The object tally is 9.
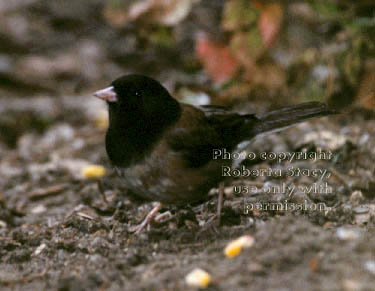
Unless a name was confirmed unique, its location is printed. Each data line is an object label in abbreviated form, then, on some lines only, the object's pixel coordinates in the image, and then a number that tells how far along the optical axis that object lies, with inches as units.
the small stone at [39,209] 295.1
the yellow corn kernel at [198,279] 170.4
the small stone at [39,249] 229.9
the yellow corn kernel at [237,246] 190.9
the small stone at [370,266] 161.5
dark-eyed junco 231.8
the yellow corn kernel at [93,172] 319.6
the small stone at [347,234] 188.5
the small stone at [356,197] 246.3
